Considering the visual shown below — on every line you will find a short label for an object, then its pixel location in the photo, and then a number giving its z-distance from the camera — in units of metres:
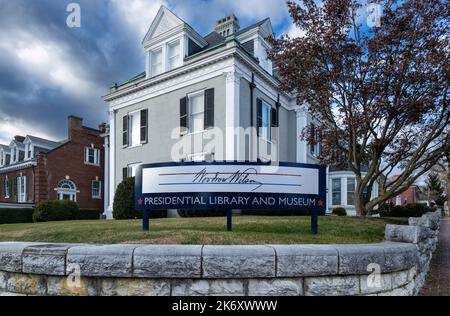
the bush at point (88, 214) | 17.89
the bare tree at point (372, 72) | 8.50
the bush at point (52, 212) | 14.33
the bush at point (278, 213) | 13.29
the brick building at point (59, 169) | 23.94
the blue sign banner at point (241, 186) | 5.38
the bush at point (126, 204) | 13.30
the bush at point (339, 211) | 19.64
